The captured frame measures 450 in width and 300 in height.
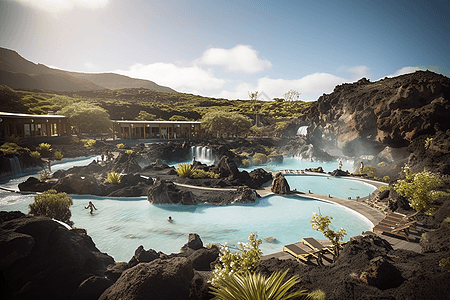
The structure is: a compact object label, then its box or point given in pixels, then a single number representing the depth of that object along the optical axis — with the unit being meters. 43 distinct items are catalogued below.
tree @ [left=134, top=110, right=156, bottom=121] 56.91
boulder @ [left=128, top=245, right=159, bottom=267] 6.77
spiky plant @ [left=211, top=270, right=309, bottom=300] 3.30
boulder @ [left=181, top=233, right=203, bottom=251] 7.86
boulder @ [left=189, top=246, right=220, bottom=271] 6.35
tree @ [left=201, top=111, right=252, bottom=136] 39.78
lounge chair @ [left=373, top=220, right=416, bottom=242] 7.77
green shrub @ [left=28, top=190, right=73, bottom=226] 8.77
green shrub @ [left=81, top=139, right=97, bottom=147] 30.99
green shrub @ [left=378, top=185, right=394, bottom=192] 12.34
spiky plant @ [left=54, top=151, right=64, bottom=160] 24.52
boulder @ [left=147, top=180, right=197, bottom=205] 14.08
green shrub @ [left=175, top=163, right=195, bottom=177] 17.80
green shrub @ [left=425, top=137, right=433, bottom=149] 17.39
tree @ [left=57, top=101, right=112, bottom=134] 34.69
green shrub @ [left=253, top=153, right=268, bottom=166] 29.45
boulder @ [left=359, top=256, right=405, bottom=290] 3.77
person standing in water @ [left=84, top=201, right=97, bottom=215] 12.76
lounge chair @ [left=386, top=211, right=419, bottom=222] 8.48
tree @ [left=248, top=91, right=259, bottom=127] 79.74
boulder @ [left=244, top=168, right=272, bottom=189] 16.66
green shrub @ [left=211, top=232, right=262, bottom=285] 4.21
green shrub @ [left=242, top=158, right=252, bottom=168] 28.12
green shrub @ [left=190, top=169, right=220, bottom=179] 17.38
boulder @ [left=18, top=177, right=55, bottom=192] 14.82
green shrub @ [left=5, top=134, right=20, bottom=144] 18.75
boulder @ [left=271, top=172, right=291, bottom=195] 15.11
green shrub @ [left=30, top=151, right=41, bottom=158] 21.06
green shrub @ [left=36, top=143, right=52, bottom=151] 23.72
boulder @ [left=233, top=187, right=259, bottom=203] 14.17
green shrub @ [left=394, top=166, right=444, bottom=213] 8.64
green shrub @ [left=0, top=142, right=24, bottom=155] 18.06
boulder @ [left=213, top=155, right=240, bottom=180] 17.11
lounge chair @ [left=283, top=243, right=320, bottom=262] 6.42
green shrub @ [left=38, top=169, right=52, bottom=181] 16.42
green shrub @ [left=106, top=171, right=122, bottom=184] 16.47
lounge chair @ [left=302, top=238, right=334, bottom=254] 6.31
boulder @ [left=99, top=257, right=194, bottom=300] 3.55
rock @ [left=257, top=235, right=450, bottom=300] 3.42
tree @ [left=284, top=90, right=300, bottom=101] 95.12
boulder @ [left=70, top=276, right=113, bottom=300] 4.19
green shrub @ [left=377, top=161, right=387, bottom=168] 22.80
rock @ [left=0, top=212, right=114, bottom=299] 3.96
